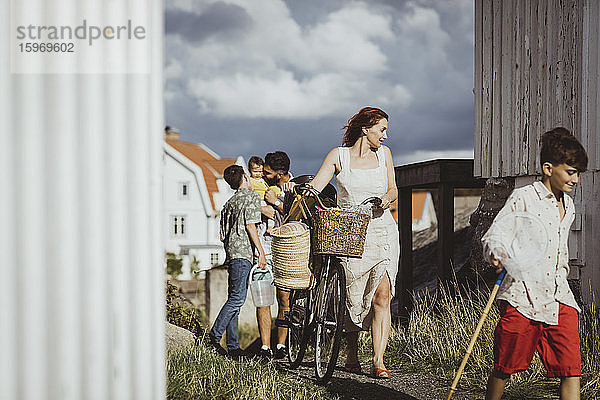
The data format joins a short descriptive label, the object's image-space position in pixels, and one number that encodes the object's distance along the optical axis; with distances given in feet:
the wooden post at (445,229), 30.81
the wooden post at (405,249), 34.60
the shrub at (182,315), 29.94
